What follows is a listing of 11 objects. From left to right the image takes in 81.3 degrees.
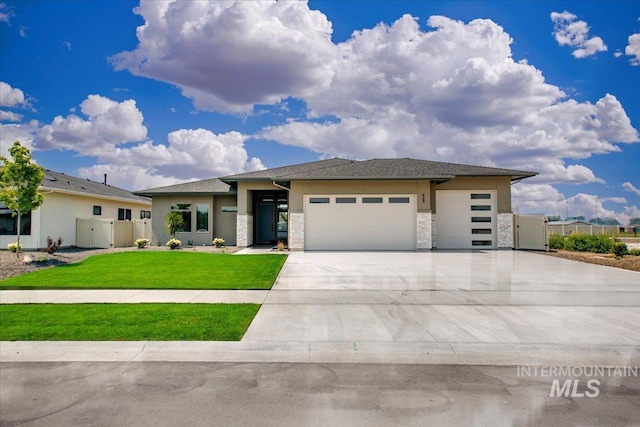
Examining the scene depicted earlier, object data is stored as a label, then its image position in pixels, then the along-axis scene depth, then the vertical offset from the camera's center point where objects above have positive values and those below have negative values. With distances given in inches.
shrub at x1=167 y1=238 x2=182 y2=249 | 807.1 -38.9
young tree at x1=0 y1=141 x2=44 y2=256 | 566.3 +71.6
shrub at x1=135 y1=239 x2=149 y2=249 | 811.4 -38.4
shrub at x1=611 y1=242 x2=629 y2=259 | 682.8 -51.6
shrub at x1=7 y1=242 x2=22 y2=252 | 654.5 -36.4
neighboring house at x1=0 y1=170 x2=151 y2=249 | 759.1 +34.1
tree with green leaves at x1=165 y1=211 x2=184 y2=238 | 842.8 +7.1
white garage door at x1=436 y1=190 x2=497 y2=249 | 821.2 +8.9
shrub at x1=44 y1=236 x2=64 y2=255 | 620.7 -38.2
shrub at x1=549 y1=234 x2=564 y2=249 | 874.8 -46.8
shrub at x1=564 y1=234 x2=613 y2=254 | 803.4 -46.7
